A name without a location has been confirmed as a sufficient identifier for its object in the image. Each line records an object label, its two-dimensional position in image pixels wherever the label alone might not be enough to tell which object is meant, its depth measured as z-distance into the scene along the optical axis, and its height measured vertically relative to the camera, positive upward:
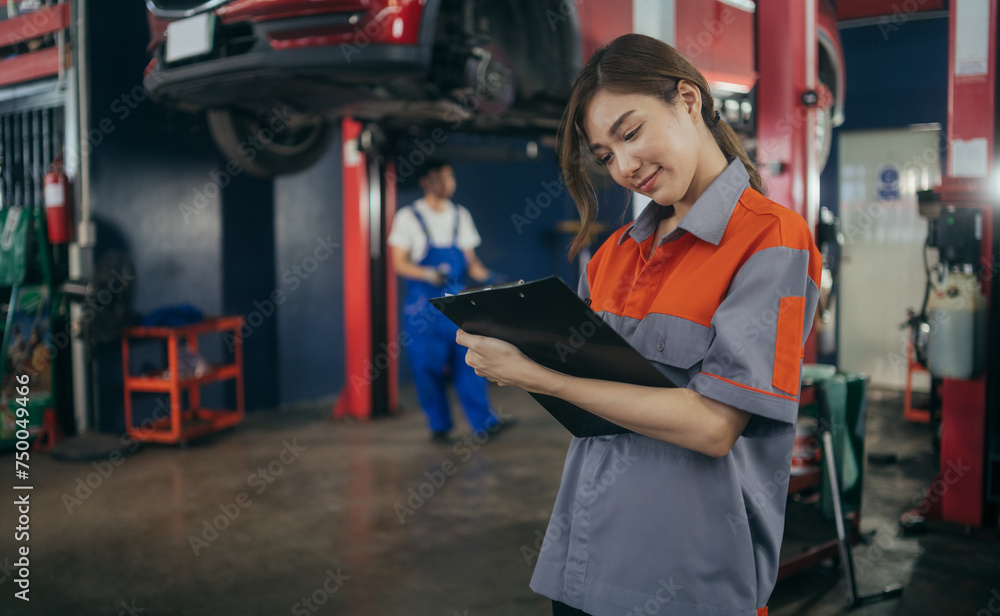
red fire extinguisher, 4.20 +0.40
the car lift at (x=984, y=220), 2.87 +0.19
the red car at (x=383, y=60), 2.67 +0.85
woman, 0.83 -0.12
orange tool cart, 4.19 -0.62
